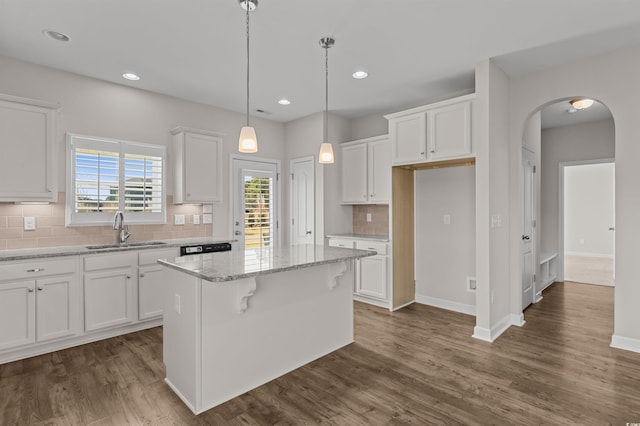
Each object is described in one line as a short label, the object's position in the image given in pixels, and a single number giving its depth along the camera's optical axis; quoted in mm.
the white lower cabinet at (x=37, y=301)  2975
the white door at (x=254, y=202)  5285
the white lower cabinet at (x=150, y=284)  3783
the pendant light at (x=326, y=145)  3084
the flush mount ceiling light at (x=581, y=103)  4535
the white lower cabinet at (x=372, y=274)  4605
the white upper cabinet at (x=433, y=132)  3742
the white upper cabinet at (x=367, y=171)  4855
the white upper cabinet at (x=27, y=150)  3125
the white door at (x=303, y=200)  5430
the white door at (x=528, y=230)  4508
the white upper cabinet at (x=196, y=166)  4359
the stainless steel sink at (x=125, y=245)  3633
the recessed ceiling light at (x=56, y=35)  2926
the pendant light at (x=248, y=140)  2717
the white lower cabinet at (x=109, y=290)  3424
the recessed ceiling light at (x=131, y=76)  3787
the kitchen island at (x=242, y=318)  2299
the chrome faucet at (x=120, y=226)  3939
